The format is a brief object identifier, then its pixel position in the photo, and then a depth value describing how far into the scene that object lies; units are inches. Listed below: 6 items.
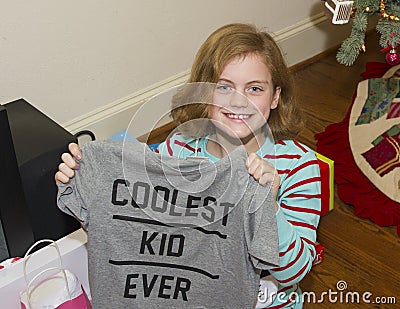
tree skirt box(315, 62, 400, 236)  74.4
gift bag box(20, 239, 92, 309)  43.5
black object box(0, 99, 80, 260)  51.4
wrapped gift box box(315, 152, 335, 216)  70.8
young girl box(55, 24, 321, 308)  43.1
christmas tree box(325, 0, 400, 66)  76.2
